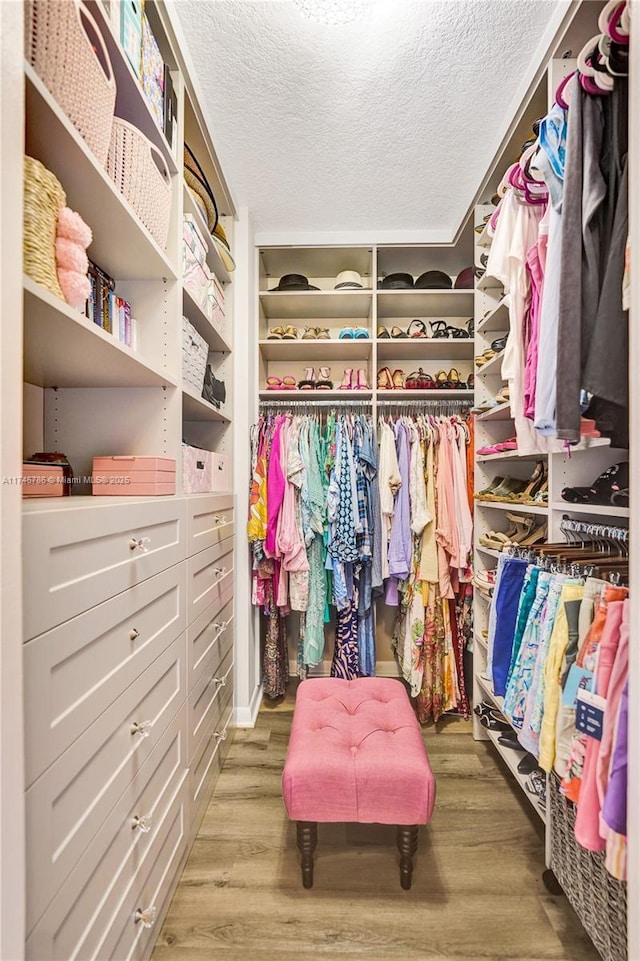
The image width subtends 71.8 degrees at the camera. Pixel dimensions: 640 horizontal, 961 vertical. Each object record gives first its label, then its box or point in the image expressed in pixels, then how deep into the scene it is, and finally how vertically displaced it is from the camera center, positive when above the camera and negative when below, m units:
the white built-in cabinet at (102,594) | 0.59 -0.23
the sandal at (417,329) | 2.41 +0.82
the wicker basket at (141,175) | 1.06 +0.78
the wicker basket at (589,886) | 0.99 -1.01
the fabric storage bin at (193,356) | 1.53 +0.45
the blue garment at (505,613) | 1.32 -0.41
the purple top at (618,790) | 0.75 -0.53
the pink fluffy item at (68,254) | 0.83 +0.42
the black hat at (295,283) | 2.39 +1.06
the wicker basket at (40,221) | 0.74 +0.45
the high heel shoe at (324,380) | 2.47 +0.55
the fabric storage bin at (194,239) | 1.50 +0.85
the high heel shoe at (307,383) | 2.48 +0.53
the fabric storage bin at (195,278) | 1.52 +0.73
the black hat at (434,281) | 2.40 +1.08
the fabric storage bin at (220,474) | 1.88 +0.02
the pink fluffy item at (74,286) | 0.84 +0.37
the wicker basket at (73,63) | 0.76 +0.77
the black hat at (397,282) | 2.41 +1.07
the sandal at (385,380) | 2.45 +0.55
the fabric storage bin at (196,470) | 1.54 +0.03
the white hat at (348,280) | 2.38 +1.07
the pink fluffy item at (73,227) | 0.82 +0.47
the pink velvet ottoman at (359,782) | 1.23 -0.85
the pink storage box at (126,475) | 1.22 +0.01
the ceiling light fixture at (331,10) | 1.25 +1.35
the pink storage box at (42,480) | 0.95 +0.00
